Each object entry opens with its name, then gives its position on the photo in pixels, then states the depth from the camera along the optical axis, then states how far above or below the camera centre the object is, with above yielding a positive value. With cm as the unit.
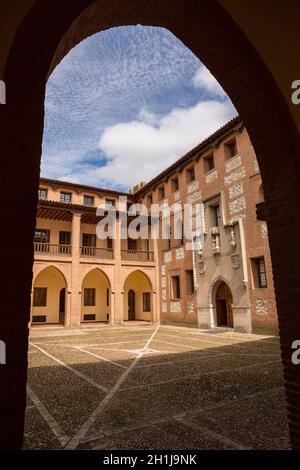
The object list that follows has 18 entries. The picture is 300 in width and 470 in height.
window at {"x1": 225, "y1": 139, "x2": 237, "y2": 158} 1739 +822
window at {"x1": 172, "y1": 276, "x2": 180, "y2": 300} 2162 +56
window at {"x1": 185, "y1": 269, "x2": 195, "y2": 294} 2000 +89
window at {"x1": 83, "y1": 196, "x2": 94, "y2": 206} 2539 +801
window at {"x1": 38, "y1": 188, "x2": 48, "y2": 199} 2372 +811
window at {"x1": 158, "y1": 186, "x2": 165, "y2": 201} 2380 +797
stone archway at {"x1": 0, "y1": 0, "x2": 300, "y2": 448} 228 +159
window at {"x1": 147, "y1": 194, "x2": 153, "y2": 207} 2506 +784
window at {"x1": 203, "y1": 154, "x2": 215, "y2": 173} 1913 +824
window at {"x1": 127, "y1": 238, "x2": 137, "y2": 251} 2709 +460
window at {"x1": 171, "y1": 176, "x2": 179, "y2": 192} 2234 +812
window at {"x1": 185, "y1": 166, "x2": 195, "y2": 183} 2077 +820
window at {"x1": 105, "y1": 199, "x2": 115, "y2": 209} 2604 +805
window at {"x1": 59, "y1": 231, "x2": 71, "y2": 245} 2402 +470
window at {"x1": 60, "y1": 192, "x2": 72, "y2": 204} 2453 +808
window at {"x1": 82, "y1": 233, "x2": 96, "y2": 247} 2484 +469
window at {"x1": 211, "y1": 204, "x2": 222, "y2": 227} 1801 +466
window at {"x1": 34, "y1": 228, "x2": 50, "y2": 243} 2298 +476
